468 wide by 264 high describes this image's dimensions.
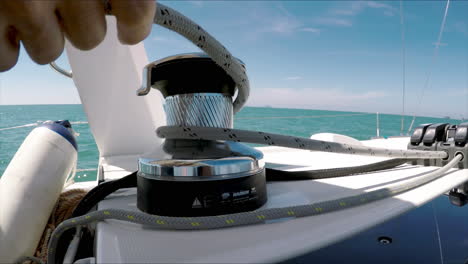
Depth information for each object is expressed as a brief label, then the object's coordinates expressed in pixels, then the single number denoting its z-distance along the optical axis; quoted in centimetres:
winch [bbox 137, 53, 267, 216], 35
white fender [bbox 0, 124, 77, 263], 53
